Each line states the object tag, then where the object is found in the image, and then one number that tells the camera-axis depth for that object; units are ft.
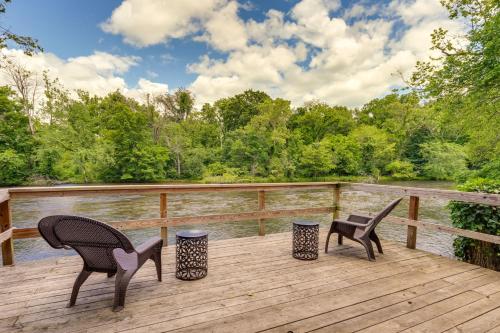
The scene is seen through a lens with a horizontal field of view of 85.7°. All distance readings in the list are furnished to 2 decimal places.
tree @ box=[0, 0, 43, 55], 17.49
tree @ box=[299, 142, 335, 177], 78.79
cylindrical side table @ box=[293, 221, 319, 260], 10.47
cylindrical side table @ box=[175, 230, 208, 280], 8.52
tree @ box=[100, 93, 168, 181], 69.41
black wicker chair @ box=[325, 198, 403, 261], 10.49
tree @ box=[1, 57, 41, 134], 59.57
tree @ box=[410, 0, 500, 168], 19.34
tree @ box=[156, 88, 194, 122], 97.50
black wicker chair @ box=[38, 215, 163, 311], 6.30
